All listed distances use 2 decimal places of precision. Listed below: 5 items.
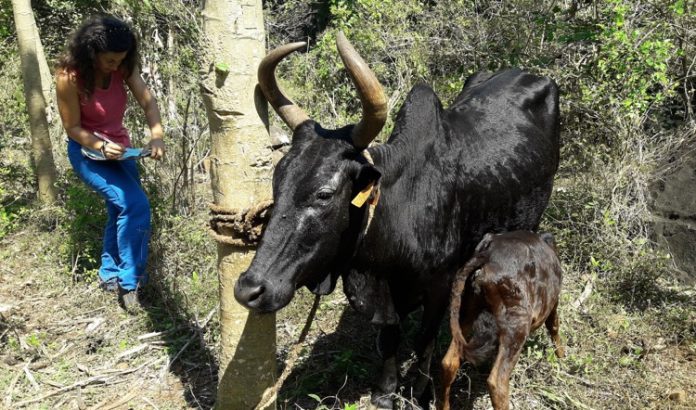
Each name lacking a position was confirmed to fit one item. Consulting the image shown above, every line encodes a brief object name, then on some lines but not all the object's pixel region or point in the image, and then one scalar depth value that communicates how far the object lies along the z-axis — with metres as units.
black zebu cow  2.74
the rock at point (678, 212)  4.89
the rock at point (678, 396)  3.60
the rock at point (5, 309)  4.45
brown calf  3.16
